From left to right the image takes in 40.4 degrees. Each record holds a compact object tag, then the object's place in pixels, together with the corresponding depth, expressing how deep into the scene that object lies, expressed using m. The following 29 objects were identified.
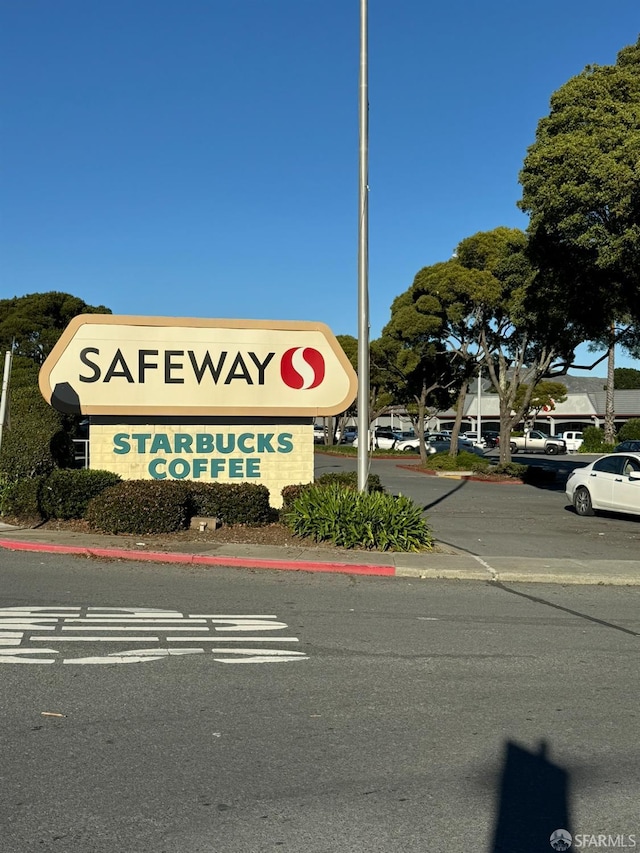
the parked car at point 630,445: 42.49
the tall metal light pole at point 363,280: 14.80
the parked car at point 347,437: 73.69
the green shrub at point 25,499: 16.36
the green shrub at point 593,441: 56.44
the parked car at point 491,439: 64.79
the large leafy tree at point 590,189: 17.05
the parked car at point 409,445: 57.51
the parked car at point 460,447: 49.03
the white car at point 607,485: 19.11
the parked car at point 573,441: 61.19
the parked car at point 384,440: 59.47
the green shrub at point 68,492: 16.27
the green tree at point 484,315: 33.44
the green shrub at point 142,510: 14.96
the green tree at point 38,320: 52.26
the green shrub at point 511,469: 33.09
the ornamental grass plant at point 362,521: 13.90
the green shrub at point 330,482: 15.89
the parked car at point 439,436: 58.59
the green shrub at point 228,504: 15.84
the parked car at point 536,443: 60.09
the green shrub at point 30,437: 17.05
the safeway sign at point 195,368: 17.39
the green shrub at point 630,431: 55.75
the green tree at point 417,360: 37.00
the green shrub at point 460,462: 37.16
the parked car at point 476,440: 55.82
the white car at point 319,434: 71.78
